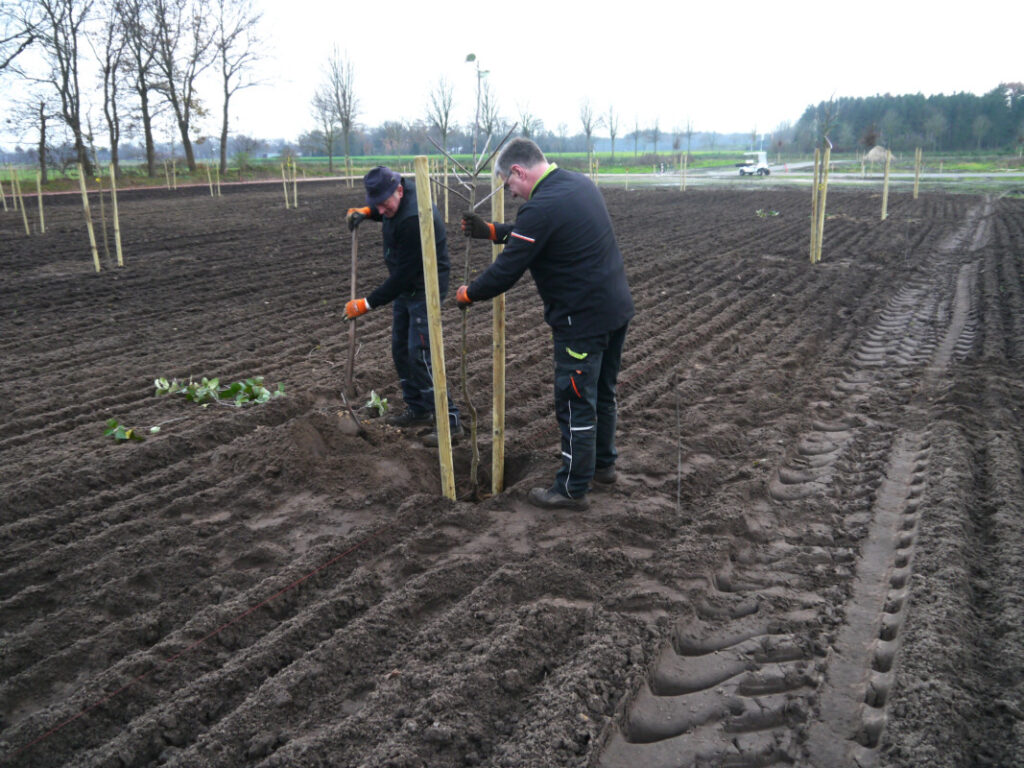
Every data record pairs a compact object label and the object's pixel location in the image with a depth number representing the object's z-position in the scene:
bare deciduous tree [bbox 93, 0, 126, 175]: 36.16
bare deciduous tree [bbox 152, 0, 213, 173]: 38.59
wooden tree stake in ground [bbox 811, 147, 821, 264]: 11.93
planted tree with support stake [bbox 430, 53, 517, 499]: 3.81
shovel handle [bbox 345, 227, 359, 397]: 4.78
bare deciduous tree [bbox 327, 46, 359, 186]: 48.22
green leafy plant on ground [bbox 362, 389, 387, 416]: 5.79
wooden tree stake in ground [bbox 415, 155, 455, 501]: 3.71
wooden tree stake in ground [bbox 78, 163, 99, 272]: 11.45
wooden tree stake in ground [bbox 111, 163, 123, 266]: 11.99
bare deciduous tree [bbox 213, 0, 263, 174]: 42.44
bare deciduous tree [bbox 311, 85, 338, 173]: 48.09
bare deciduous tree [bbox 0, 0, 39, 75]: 30.35
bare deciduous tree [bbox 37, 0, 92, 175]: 33.22
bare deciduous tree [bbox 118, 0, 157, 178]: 36.56
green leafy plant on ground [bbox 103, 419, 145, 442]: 5.23
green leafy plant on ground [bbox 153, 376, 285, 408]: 5.98
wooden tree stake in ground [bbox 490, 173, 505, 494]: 4.21
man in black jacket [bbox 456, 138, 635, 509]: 3.86
